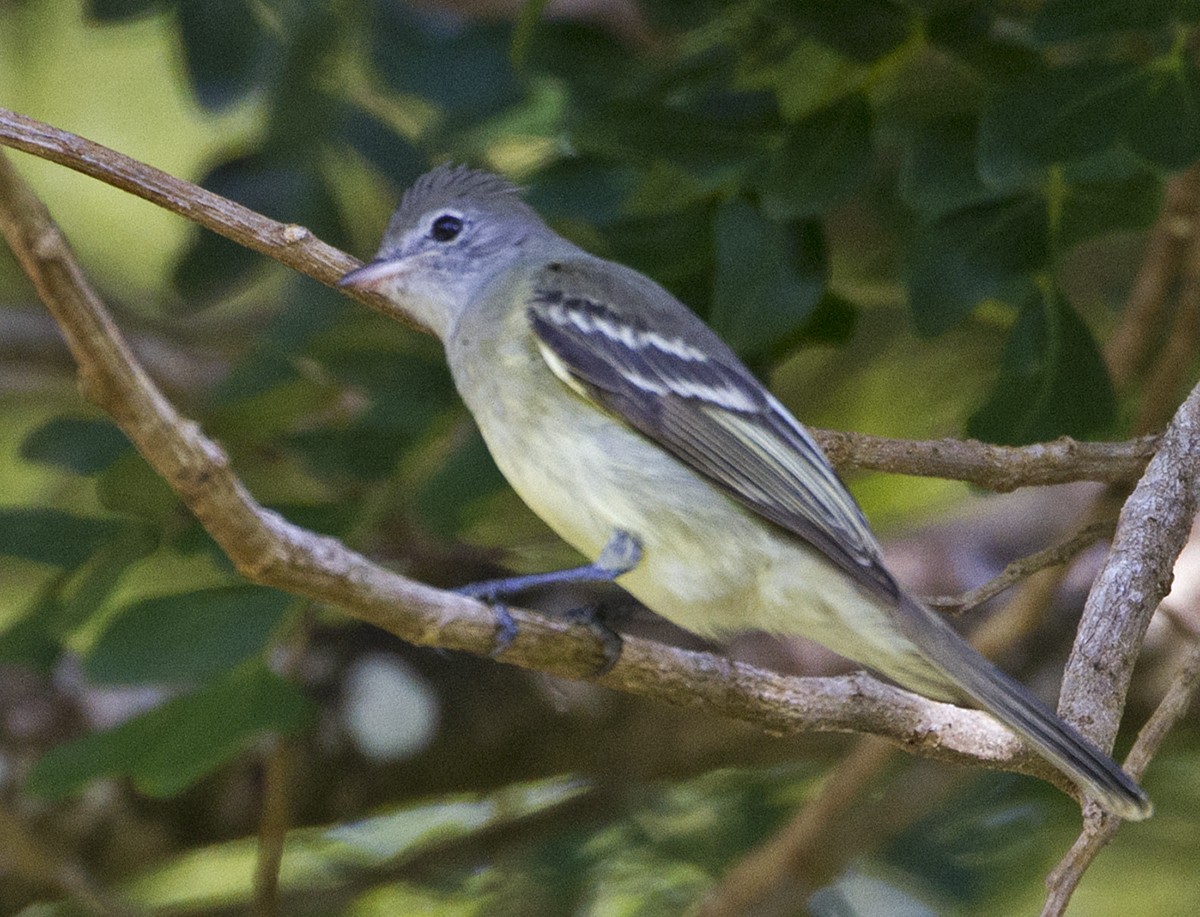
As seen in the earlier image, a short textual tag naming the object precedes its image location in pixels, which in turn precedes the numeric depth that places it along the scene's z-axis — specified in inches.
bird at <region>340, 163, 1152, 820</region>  143.9
